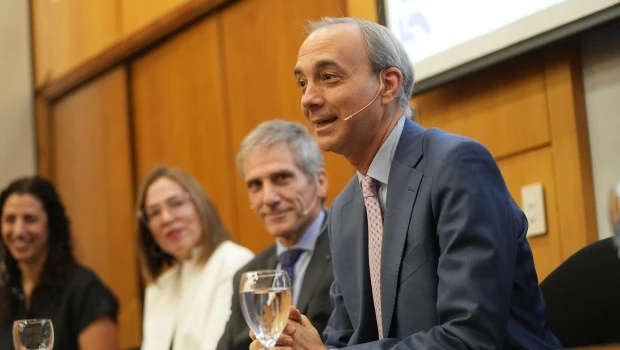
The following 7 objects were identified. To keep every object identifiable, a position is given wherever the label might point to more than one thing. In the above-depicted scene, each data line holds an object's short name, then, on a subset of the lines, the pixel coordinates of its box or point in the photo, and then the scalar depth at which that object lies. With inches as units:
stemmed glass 65.8
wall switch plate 106.7
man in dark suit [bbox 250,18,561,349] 65.7
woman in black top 144.6
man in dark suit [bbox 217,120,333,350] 114.0
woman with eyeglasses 127.1
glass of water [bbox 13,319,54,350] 79.0
